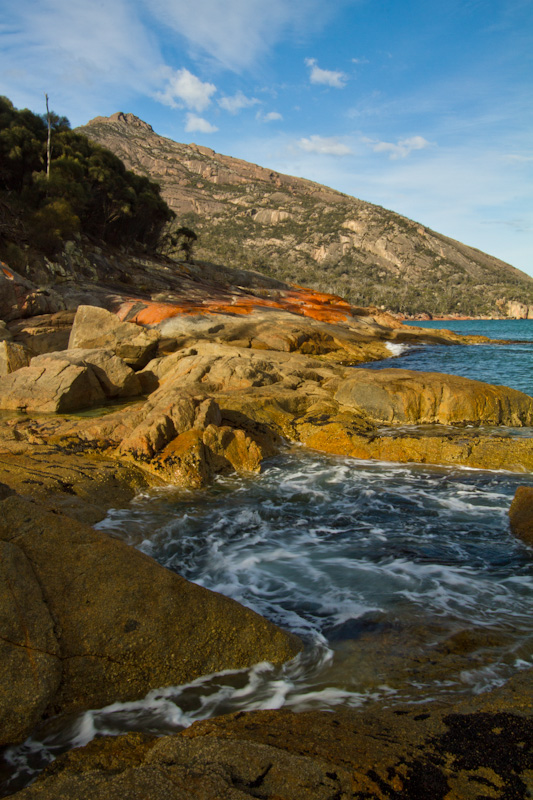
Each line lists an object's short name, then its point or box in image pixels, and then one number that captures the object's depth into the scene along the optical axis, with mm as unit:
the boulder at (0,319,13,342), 15608
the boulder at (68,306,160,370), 14969
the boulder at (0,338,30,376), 13314
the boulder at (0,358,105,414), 11352
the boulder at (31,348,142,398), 12712
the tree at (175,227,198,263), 53641
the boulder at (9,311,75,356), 16781
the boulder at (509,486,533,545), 6129
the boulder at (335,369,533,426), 11648
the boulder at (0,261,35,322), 18109
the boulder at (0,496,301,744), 3059
